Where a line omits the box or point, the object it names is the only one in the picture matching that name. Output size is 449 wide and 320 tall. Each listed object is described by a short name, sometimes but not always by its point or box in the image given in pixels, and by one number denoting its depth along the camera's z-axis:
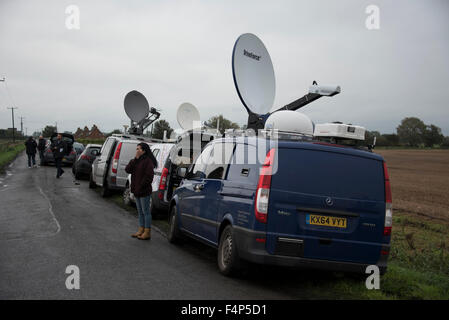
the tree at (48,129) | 156.65
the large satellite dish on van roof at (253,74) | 10.88
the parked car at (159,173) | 11.59
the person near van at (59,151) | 22.62
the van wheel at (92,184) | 18.64
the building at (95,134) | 90.70
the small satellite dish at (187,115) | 19.92
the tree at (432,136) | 102.76
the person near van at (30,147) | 29.06
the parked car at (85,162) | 22.31
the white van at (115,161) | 15.47
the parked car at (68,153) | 30.12
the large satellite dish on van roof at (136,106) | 23.61
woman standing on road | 9.61
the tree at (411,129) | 108.44
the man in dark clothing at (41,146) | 29.93
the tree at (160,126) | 57.86
